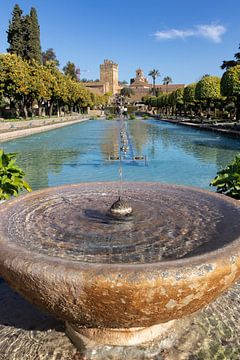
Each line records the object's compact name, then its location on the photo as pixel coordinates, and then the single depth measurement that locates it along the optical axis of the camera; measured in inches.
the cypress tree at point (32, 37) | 1833.2
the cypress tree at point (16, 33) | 1804.9
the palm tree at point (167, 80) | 4311.0
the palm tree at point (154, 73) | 4395.4
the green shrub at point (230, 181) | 197.5
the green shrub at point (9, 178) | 203.6
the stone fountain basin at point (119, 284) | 68.8
